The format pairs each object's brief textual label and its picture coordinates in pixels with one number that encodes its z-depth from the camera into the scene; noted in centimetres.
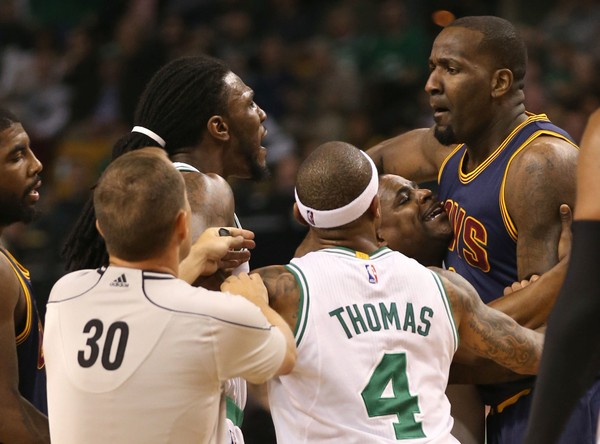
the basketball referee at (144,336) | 636
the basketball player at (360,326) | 713
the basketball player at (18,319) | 780
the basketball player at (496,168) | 898
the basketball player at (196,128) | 866
